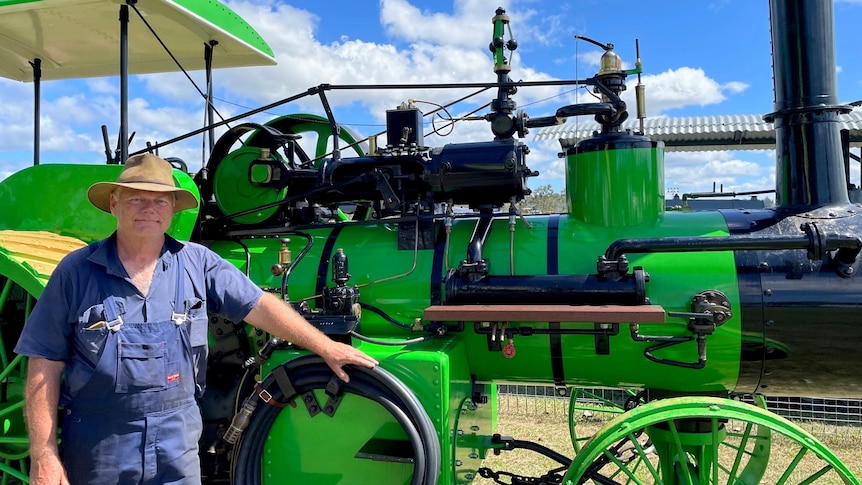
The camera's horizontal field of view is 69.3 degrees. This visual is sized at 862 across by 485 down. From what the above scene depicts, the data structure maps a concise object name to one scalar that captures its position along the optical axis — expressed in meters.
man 2.04
